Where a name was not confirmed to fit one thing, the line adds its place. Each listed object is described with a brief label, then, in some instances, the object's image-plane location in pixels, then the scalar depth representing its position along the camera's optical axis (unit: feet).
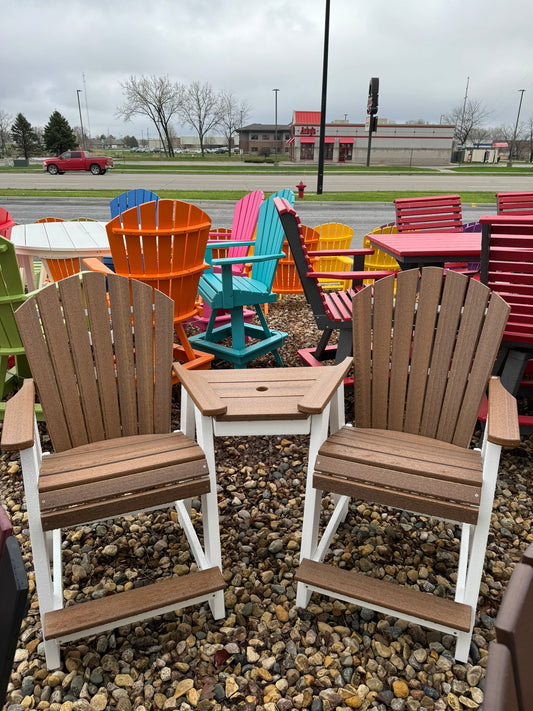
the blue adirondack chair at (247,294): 12.34
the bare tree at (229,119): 183.32
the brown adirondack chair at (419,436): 5.80
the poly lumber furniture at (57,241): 11.83
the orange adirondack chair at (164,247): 10.44
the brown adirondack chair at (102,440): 5.65
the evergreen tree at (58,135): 147.13
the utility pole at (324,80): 44.47
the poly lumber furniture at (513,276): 8.97
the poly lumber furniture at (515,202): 16.48
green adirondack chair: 9.46
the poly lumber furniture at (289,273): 18.79
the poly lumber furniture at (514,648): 1.46
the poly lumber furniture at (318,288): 11.15
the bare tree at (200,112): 173.37
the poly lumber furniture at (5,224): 13.79
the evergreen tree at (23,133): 148.77
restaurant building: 147.43
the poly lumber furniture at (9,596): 2.28
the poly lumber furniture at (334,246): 21.09
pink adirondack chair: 15.53
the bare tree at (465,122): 202.18
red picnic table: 11.33
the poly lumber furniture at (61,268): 14.57
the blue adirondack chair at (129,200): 15.74
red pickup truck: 88.02
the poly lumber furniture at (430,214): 17.60
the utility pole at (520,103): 165.68
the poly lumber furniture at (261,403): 6.14
